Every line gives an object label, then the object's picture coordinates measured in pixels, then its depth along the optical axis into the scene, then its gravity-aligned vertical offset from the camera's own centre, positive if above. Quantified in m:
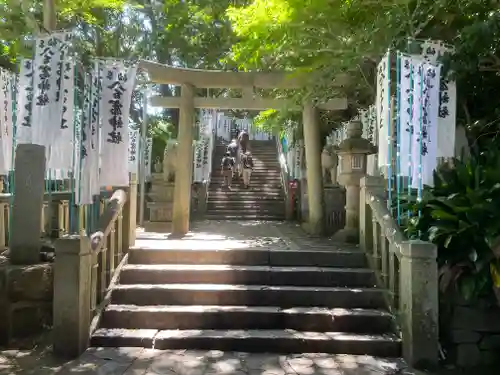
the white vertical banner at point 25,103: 5.57 +1.13
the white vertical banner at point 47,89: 5.50 +1.30
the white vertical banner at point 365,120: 11.18 +1.91
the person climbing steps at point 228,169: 17.91 +0.94
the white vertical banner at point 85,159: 6.02 +0.44
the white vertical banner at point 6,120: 6.34 +1.05
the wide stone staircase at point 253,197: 15.37 -0.21
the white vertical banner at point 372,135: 10.20 +1.39
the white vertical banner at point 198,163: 15.98 +1.04
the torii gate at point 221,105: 9.65 +2.11
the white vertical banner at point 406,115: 6.05 +1.10
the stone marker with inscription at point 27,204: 5.66 -0.19
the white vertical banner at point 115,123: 6.57 +1.05
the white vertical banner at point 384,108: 6.20 +1.27
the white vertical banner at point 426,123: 6.01 +0.98
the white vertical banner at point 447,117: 6.25 +1.11
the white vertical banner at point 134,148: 12.79 +1.31
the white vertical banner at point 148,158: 16.22 +1.26
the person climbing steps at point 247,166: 17.38 +1.02
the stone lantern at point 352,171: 8.73 +0.44
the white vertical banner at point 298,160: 14.90 +1.13
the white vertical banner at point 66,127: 5.59 +0.82
